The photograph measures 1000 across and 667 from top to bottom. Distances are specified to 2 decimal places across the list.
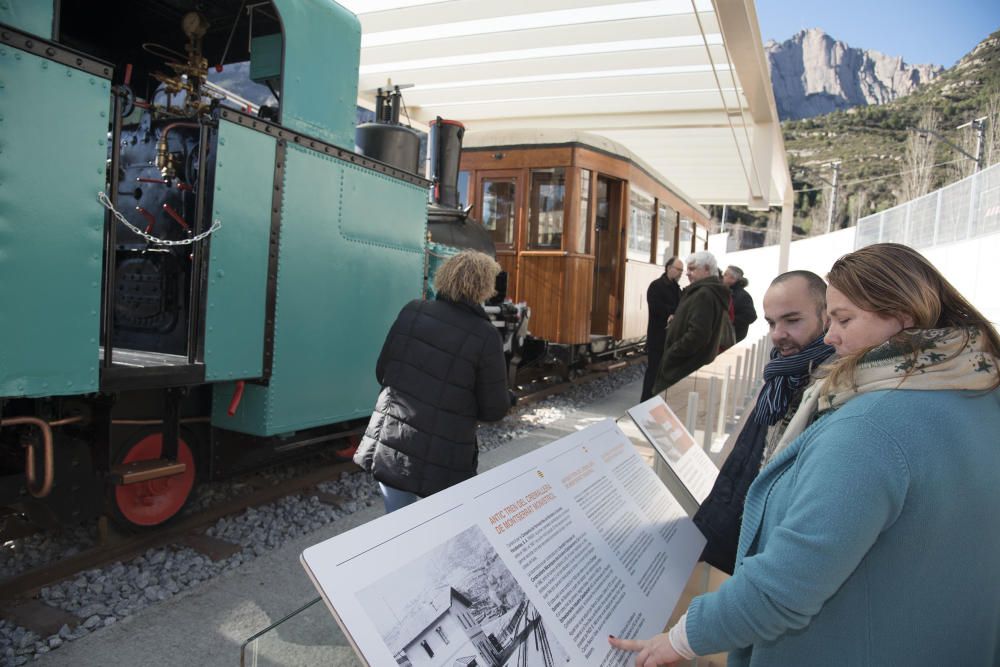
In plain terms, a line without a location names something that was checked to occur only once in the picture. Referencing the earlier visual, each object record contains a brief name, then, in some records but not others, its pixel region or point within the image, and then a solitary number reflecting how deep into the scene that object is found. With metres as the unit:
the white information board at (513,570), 0.97
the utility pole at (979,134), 28.08
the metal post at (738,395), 4.81
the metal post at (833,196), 38.31
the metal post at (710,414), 3.61
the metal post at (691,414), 3.06
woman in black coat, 2.74
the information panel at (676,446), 2.25
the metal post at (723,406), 4.15
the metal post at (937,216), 17.95
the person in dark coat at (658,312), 6.60
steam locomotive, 2.52
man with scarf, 1.95
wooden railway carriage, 7.81
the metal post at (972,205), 14.97
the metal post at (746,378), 6.45
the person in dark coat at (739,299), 7.86
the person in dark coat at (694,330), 4.87
